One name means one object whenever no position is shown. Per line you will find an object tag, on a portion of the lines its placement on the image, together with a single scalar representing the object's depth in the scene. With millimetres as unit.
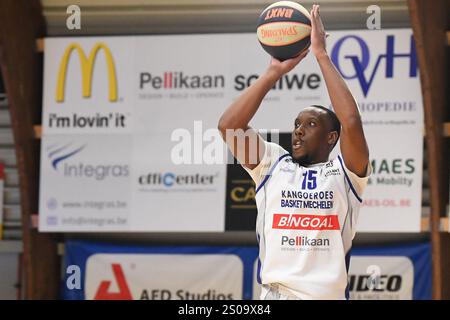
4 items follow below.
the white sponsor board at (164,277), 20891
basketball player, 9187
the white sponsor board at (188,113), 19500
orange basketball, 9680
